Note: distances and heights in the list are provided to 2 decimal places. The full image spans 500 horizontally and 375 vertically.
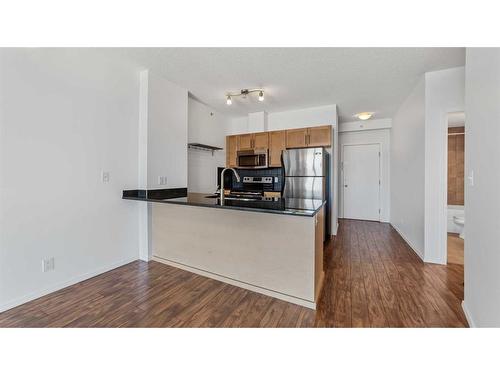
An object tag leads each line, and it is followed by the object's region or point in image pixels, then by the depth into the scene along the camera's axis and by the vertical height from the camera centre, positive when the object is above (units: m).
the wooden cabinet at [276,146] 4.23 +0.75
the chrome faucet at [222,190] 2.28 -0.06
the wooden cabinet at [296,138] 4.10 +0.89
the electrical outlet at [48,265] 2.02 -0.76
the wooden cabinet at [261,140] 4.38 +0.90
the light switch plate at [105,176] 2.49 +0.08
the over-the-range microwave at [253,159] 4.30 +0.51
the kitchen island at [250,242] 1.87 -0.58
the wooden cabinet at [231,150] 4.63 +0.74
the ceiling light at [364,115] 4.35 +1.41
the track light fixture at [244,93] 3.26 +1.44
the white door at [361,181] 5.33 +0.10
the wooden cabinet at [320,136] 3.93 +0.88
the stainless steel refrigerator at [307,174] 3.60 +0.18
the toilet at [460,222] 3.75 -0.63
